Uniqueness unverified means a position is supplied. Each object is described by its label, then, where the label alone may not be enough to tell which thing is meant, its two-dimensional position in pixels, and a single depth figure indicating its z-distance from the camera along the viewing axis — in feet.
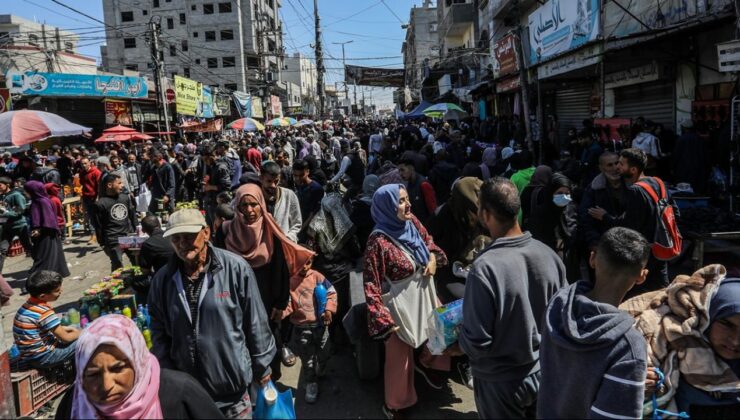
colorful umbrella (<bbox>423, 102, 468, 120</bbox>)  63.05
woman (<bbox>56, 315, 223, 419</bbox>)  5.76
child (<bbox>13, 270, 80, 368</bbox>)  12.92
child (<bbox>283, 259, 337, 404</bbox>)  12.91
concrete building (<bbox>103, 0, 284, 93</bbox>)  181.27
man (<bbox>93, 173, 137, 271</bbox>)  21.98
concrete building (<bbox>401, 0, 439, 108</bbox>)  203.30
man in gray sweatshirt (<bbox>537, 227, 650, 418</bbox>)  5.38
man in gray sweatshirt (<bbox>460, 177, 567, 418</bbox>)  7.29
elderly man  8.06
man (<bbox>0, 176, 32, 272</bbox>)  24.20
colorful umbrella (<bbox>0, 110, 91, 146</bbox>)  27.14
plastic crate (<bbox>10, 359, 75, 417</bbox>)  12.49
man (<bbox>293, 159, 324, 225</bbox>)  17.47
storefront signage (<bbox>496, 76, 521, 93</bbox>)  46.96
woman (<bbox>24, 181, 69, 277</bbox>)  22.71
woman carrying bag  10.69
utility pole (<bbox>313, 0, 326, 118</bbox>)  104.64
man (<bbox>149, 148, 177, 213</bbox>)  31.91
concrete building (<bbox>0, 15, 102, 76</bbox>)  80.97
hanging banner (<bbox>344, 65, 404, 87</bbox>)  140.97
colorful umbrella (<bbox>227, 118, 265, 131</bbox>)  66.85
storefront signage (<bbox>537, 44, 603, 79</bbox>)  28.14
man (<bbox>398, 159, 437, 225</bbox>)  18.45
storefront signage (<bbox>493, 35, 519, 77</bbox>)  44.32
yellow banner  71.77
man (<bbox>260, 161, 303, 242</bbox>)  15.05
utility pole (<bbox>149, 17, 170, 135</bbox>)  61.62
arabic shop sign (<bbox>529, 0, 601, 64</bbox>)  31.45
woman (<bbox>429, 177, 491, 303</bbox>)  13.70
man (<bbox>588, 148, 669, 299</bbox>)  12.84
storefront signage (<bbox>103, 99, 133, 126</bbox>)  70.28
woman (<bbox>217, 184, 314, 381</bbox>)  11.78
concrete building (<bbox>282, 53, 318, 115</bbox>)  283.79
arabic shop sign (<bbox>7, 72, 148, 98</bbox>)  63.98
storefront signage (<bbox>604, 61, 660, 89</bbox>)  32.12
